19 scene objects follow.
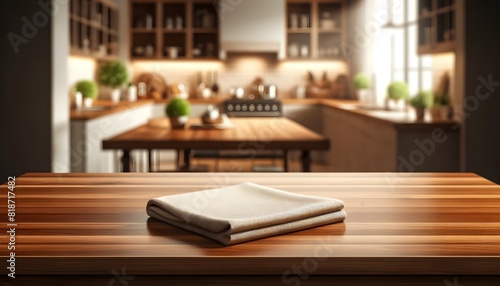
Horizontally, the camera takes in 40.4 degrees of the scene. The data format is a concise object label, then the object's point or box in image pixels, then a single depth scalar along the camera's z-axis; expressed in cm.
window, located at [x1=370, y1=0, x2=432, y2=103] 666
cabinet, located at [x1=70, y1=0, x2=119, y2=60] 650
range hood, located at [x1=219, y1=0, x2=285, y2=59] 906
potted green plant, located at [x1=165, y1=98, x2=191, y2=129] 480
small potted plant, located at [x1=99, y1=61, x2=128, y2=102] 782
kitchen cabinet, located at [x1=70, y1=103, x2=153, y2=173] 542
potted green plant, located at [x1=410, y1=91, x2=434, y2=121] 482
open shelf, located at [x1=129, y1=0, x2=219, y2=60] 944
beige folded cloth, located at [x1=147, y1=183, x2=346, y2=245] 118
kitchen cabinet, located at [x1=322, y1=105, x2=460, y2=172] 453
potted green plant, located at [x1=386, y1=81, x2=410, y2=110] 615
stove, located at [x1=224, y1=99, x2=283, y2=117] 873
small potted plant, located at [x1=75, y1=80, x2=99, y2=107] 696
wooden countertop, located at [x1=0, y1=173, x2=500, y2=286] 107
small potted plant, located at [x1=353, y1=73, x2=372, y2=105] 793
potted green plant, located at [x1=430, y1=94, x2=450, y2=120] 473
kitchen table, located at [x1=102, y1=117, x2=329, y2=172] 405
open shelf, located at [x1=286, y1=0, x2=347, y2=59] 945
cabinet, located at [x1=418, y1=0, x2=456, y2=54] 476
